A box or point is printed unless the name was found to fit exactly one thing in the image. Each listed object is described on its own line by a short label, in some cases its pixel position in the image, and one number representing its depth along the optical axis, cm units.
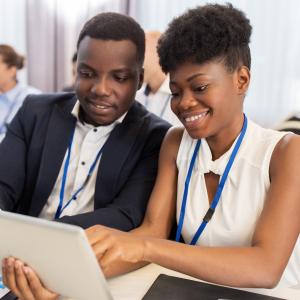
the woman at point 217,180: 95
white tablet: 68
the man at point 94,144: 127
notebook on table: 89
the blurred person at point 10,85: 330
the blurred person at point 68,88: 339
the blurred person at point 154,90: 225
